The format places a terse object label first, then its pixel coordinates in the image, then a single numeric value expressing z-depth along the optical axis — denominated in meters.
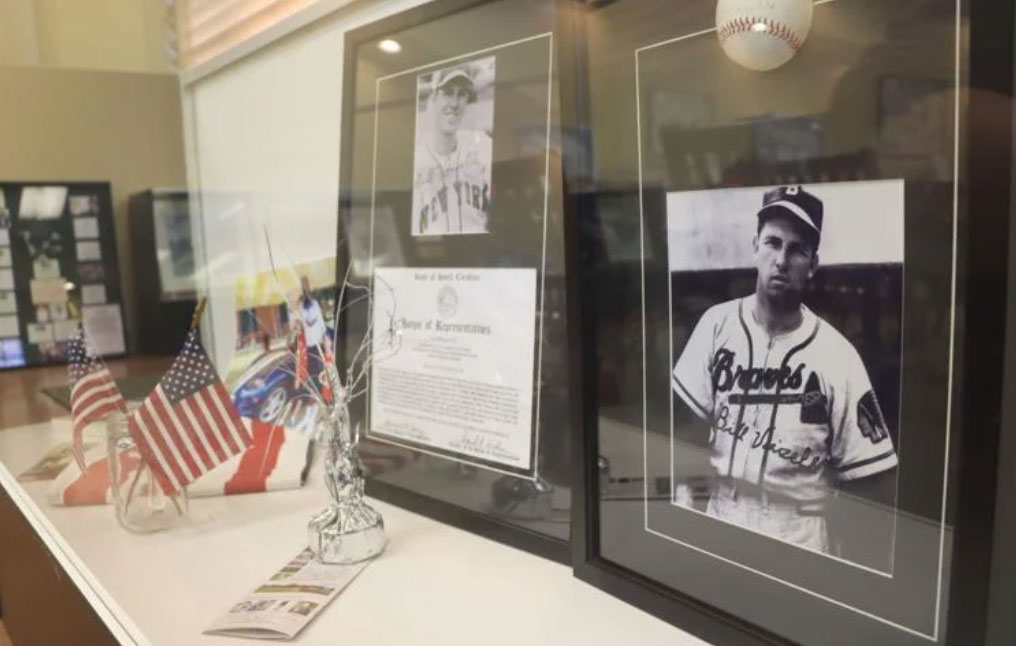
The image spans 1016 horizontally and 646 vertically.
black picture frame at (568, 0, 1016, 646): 0.49
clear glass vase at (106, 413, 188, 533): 1.02
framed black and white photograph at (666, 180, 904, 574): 0.57
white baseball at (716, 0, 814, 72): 0.58
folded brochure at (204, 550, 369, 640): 0.73
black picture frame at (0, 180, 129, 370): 2.07
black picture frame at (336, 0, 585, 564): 0.83
